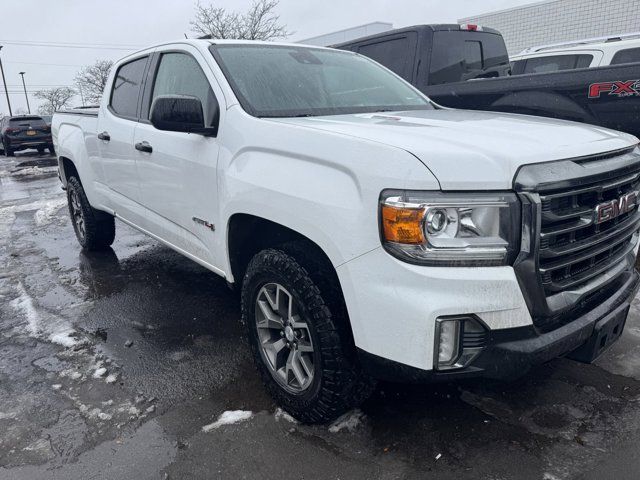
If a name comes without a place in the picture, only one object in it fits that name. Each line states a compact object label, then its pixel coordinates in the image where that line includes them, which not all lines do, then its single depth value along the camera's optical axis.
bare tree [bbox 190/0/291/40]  31.34
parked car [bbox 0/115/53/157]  20.55
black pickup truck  4.46
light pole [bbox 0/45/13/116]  48.44
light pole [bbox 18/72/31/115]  65.06
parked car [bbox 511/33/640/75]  6.82
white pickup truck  1.99
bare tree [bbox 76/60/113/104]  50.44
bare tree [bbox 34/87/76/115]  63.50
